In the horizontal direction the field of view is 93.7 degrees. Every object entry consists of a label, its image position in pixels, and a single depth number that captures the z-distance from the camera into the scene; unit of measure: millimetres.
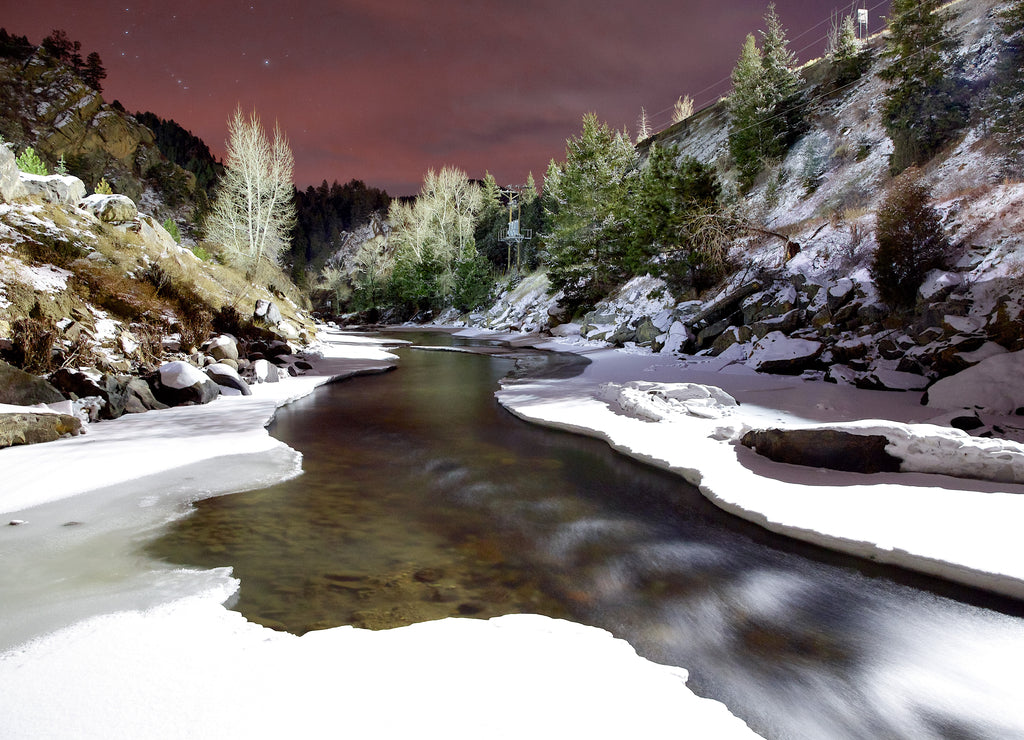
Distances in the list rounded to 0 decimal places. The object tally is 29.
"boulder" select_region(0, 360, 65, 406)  7406
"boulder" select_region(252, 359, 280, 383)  13062
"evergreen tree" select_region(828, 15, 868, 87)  32562
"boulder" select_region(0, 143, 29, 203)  11805
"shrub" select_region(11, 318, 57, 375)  8664
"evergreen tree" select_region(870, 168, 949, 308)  10164
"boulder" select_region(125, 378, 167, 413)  9156
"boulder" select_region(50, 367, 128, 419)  8680
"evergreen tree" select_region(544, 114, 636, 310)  28812
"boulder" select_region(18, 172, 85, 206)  12930
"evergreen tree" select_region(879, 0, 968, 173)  18797
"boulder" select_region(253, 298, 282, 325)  18312
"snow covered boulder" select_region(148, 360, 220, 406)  10023
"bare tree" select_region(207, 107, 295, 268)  29156
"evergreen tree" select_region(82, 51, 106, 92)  57781
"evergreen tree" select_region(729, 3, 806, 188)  29531
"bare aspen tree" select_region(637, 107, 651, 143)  64387
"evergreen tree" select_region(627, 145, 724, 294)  19094
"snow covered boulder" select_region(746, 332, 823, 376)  11492
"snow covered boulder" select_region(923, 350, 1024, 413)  6879
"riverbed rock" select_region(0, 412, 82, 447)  6465
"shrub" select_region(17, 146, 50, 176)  17244
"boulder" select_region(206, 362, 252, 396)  11586
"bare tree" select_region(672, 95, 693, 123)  61469
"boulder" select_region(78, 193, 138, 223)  14375
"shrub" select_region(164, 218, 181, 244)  29784
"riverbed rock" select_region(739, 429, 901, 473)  5387
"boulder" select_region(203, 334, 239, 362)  13156
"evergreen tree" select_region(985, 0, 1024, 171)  13953
